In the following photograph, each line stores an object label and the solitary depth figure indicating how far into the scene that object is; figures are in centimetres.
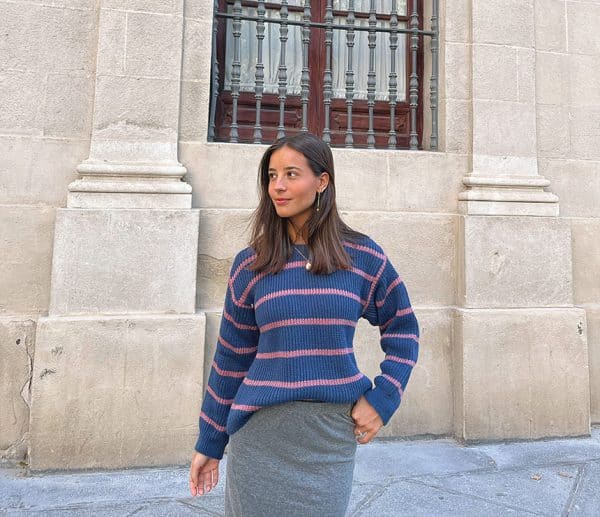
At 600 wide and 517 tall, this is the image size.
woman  144
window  421
